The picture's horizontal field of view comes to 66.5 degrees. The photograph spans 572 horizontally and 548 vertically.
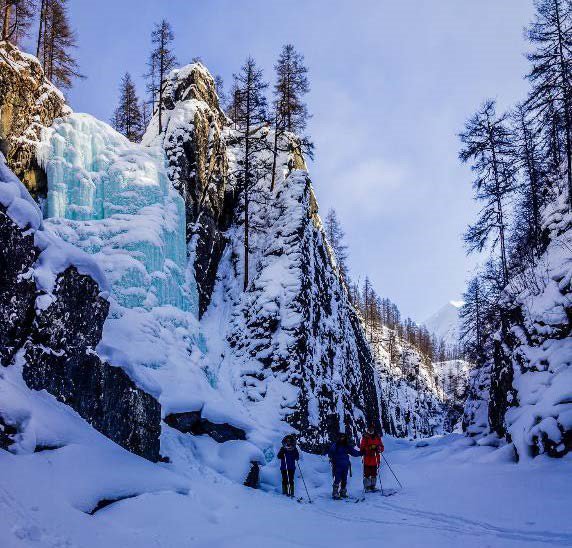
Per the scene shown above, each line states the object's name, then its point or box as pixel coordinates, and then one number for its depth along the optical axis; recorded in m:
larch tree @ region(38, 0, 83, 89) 25.19
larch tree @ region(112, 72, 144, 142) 33.47
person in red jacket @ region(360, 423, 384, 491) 11.29
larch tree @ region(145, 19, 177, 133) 28.22
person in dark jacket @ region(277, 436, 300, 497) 10.83
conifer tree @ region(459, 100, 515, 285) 20.39
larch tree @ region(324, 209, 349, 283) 42.44
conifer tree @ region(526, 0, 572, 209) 14.10
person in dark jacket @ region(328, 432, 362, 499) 10.59
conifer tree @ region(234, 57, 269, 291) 23.86
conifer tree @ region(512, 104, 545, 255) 18.67
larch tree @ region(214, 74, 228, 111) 42.19
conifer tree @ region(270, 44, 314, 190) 30.19
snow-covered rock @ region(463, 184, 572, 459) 8.73
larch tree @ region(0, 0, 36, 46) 20.36
